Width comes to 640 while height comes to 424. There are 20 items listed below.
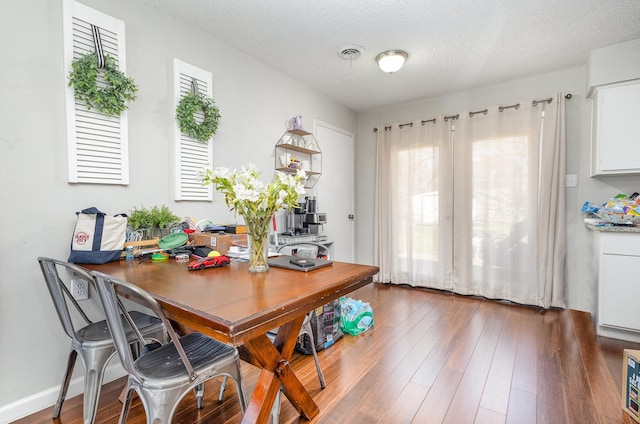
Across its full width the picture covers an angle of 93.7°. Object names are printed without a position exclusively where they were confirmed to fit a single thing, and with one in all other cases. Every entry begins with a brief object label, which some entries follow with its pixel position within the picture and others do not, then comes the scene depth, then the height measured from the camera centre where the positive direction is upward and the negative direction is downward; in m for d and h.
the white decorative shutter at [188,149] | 2.24 +0.44
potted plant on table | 1.90 -0.09
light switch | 3.12 +0.27
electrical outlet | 1.79 -0.51
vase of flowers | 1.40 +0.04
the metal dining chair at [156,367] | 1.06 -0.64
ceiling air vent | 2.68 +1.41
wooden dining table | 0.92 -0.33
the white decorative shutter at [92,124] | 1.73 +0.50
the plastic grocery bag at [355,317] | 2.59 -0.98
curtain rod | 3.18 +1.11
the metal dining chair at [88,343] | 1.39 -0.66
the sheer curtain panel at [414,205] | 3.79 +0.01
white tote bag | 1.61 -0.18
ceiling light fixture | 2.72 +1.33
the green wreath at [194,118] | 2.22 +0.69
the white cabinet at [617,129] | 2.61 +0.68
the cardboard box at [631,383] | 1.56 -0.95
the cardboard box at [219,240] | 1.87 -0.22
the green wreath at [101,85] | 1.70 +0.72
